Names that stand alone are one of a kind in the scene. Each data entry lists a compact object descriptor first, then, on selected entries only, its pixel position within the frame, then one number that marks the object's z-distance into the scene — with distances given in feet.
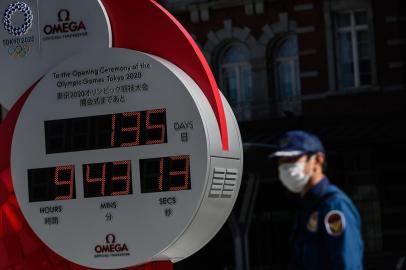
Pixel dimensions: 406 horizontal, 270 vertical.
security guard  24.09
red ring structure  33.73
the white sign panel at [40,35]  35.60
